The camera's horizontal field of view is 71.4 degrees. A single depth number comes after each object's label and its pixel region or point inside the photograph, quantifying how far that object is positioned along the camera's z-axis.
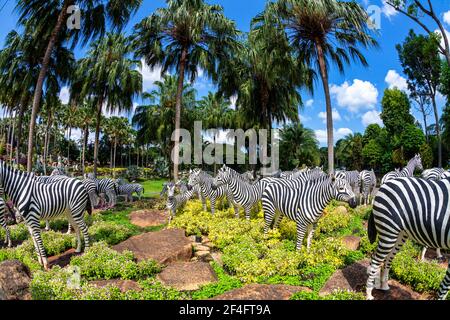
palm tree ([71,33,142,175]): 20.14
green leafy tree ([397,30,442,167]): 33.53
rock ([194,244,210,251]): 9.23
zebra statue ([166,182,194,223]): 12.66
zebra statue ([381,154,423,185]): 13.12
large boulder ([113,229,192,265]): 7.86
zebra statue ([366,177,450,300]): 4.84
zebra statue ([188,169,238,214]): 13.09
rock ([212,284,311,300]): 5.11
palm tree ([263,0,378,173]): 13.29
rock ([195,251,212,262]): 8.43
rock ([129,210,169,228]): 12.94
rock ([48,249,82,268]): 7.94
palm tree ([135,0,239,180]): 15.24
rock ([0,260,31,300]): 5.47
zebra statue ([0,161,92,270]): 7.44
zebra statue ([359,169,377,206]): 16.19
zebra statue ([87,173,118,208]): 17.08
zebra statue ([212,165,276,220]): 11.30
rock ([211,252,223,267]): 8.10
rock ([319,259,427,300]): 5.63
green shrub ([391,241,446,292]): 5.96
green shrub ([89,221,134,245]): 9.78
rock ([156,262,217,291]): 6.29
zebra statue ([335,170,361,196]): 16.66
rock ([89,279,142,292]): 5.74
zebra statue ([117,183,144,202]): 19.41
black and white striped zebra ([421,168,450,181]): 11.42
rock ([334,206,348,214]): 13.25
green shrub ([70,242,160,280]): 6.68
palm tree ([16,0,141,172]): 13.20
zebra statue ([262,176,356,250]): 7.47
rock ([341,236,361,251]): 8.88
